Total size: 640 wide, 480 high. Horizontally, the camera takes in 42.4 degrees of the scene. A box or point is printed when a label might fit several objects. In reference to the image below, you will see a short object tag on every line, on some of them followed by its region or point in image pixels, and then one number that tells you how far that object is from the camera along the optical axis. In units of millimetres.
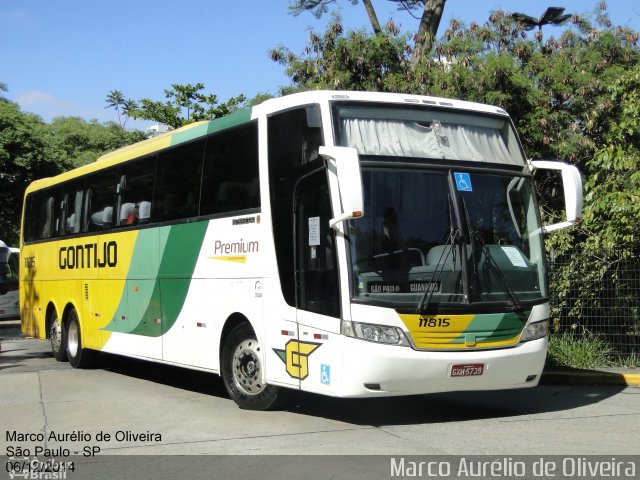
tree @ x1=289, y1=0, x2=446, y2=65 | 19836
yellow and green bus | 8242
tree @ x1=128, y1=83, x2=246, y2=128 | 31641
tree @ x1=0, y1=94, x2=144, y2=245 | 36531
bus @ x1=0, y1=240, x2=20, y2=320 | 30531
